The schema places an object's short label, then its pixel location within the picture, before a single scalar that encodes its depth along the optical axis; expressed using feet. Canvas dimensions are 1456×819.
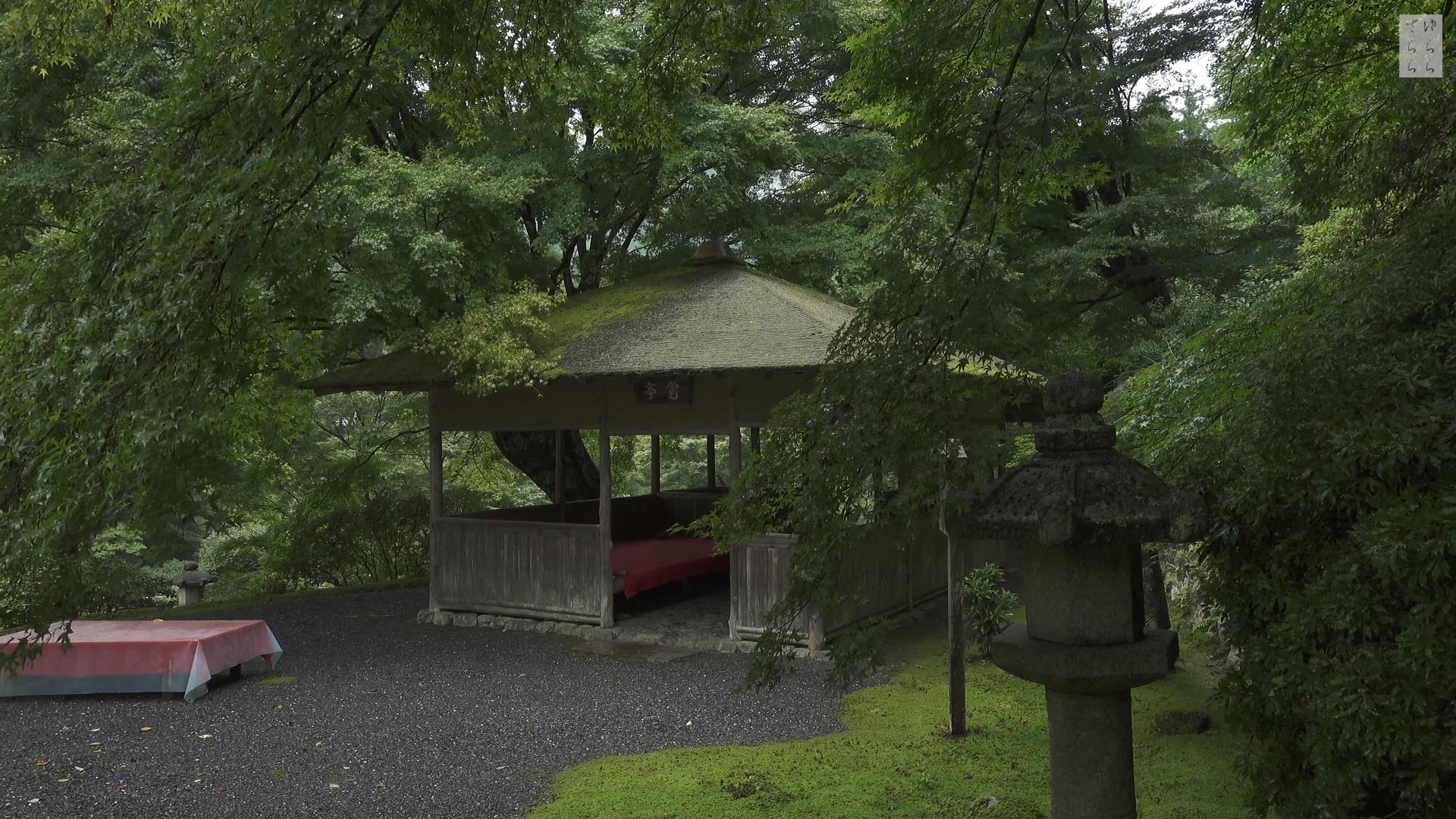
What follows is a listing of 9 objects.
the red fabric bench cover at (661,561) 38.81
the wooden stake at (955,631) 23.88
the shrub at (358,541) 50.67
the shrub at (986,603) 28.14
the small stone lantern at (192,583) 50.57
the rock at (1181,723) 22.30
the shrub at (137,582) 47.85
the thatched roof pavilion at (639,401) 33.12
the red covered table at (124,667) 29.50
